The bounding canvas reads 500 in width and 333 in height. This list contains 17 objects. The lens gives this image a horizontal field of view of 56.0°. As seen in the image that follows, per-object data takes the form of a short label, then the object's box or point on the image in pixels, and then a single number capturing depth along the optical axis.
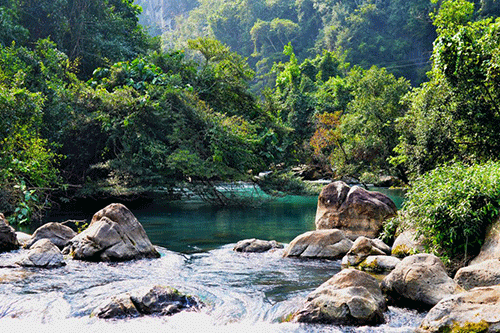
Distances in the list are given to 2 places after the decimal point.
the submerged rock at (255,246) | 12.51
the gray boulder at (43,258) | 9.72
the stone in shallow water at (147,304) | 7.05
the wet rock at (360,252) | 10.66
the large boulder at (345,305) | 6.79
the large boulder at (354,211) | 14.02
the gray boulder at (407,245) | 10.59
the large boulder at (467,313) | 5.99
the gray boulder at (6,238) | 11.26
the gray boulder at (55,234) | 11.95
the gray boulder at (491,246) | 8.50
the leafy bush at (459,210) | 9.02
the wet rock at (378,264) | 9.95
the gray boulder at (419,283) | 7.42
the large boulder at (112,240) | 10.59
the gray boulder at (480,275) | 7.44
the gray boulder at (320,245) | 11.51
